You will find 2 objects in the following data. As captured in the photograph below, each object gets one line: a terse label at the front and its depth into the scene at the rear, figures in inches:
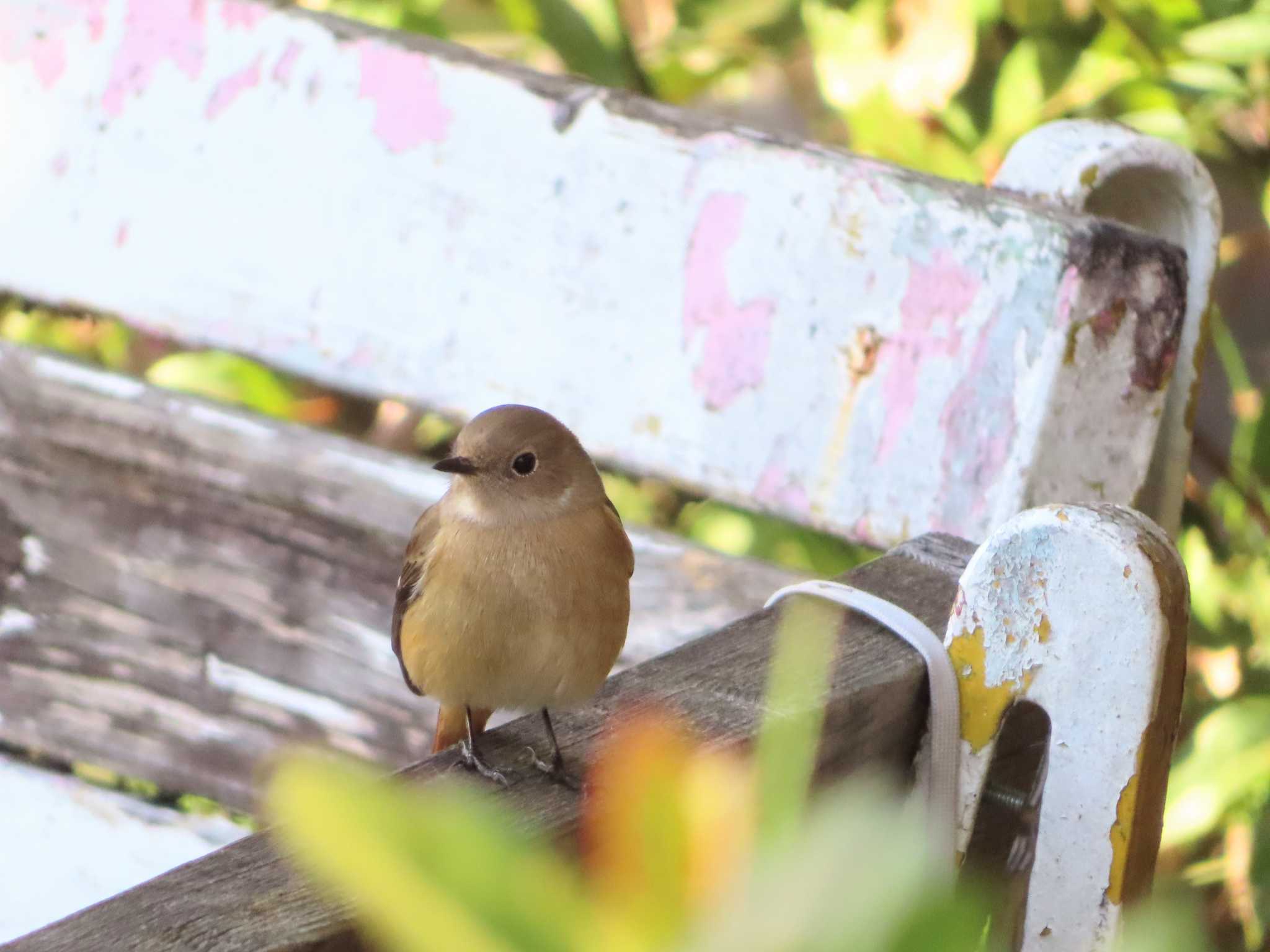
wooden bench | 191.6
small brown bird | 190.7
